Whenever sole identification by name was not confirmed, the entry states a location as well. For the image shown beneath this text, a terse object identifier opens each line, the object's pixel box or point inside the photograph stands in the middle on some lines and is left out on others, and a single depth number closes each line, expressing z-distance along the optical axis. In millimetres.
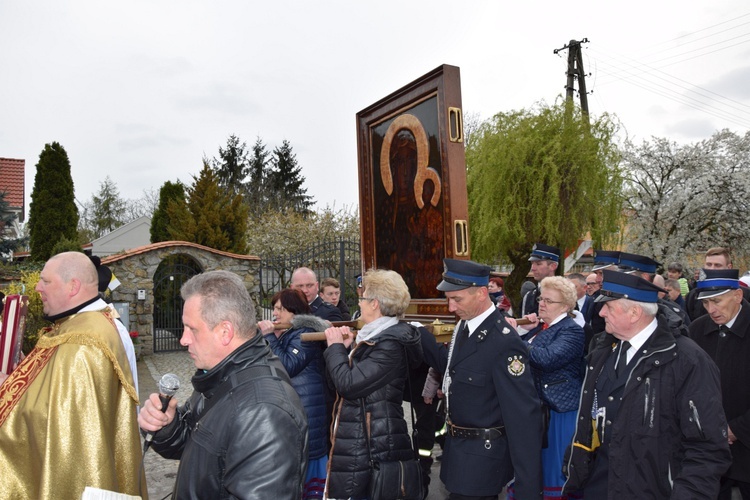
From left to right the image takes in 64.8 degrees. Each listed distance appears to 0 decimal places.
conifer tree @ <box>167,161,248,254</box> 18656
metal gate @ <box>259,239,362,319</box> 11539
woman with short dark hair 3797
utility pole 20562
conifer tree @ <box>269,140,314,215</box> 43281
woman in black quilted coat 3186
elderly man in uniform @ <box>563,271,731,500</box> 2492
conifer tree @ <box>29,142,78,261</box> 18500
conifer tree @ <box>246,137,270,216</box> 42125
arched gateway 13445
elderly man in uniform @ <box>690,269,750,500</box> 3713
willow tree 16281
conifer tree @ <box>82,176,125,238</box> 43469
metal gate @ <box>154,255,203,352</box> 14711
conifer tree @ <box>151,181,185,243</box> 21891
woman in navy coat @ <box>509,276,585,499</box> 4031
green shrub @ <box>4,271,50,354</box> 9047
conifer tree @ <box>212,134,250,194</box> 42594
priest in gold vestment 2816
